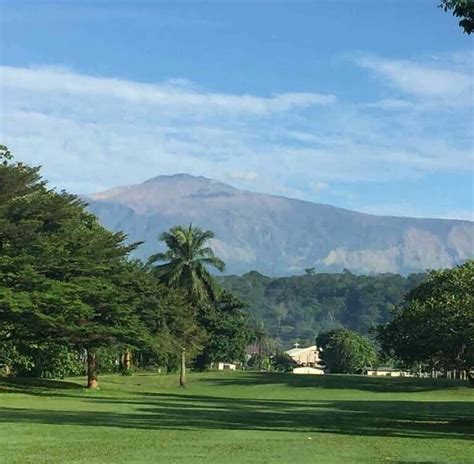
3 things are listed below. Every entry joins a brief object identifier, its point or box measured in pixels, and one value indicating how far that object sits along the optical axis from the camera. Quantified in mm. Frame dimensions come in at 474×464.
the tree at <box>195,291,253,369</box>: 95000
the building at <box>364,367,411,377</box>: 136000
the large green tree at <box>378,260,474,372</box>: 64438
